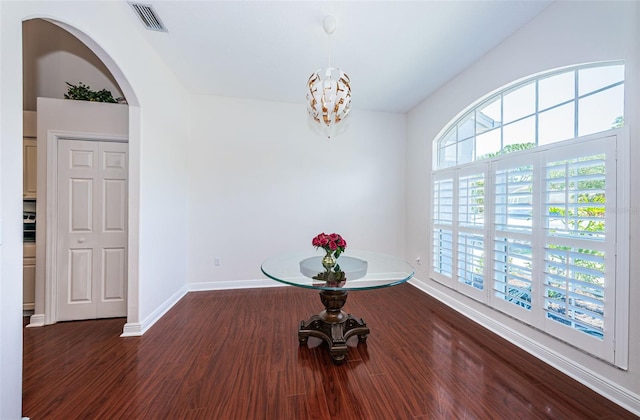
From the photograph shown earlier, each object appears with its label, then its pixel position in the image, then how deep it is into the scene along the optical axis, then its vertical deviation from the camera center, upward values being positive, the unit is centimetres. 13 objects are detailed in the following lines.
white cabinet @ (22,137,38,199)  256 +45
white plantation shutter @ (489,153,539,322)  210 -24
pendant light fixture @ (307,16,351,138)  191 +94
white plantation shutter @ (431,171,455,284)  312 -24
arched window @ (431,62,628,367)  159 +4
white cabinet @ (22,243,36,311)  253 -76
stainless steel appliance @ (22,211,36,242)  259 -21
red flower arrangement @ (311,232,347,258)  218 -32
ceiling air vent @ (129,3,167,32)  200 +174
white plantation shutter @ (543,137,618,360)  159 -24
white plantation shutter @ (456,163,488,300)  262 -24
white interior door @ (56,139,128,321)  246 -24
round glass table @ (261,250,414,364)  186 -59
